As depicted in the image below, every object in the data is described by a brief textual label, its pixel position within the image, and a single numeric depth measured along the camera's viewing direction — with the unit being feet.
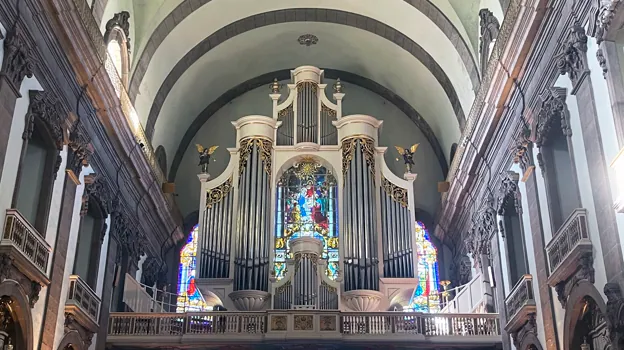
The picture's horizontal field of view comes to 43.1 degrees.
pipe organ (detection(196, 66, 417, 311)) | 61.16
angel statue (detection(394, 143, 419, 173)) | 72.43
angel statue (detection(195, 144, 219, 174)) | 73.05
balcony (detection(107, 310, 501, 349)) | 56.03
